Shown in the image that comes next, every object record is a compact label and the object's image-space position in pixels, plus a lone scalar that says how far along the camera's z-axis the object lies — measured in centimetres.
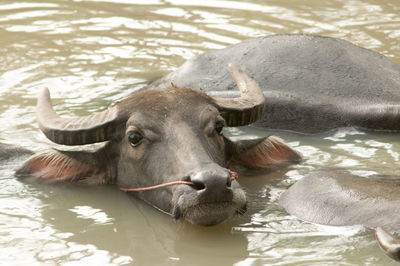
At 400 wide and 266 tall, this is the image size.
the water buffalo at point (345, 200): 1096
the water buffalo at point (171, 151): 1137
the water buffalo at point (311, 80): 1650
